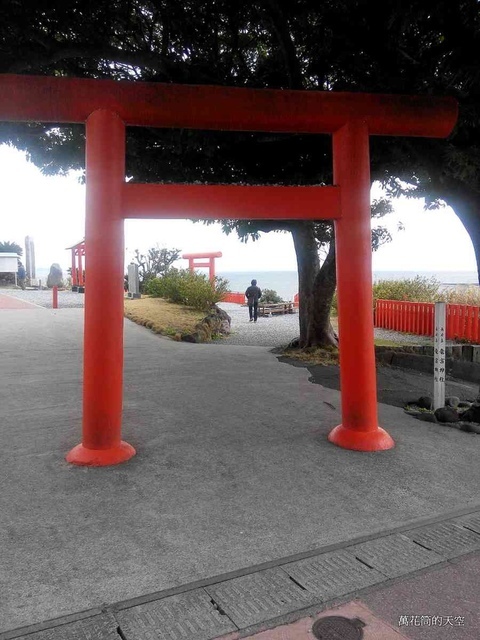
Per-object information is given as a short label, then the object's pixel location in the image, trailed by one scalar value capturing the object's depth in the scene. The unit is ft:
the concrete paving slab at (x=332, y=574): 9.05
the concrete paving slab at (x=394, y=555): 9.77
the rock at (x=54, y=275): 101.91
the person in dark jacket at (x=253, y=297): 60.70
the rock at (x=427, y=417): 19.90
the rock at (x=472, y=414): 19.81
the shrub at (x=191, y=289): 57.62
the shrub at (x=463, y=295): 54.44
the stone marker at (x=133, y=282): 75.05
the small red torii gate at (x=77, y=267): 89.61
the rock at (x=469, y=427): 18.53
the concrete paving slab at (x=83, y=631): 7.71
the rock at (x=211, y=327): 41.27
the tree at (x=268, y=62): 17.28
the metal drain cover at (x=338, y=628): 7.84
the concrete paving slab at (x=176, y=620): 7.82
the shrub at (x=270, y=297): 80.37
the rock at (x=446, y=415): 19.66
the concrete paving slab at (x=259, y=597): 8.34
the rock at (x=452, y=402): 22.03
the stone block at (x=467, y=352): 33.63
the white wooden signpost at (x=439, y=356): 20.26
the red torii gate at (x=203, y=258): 90.33
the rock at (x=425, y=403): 22.62
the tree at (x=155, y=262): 86.28
